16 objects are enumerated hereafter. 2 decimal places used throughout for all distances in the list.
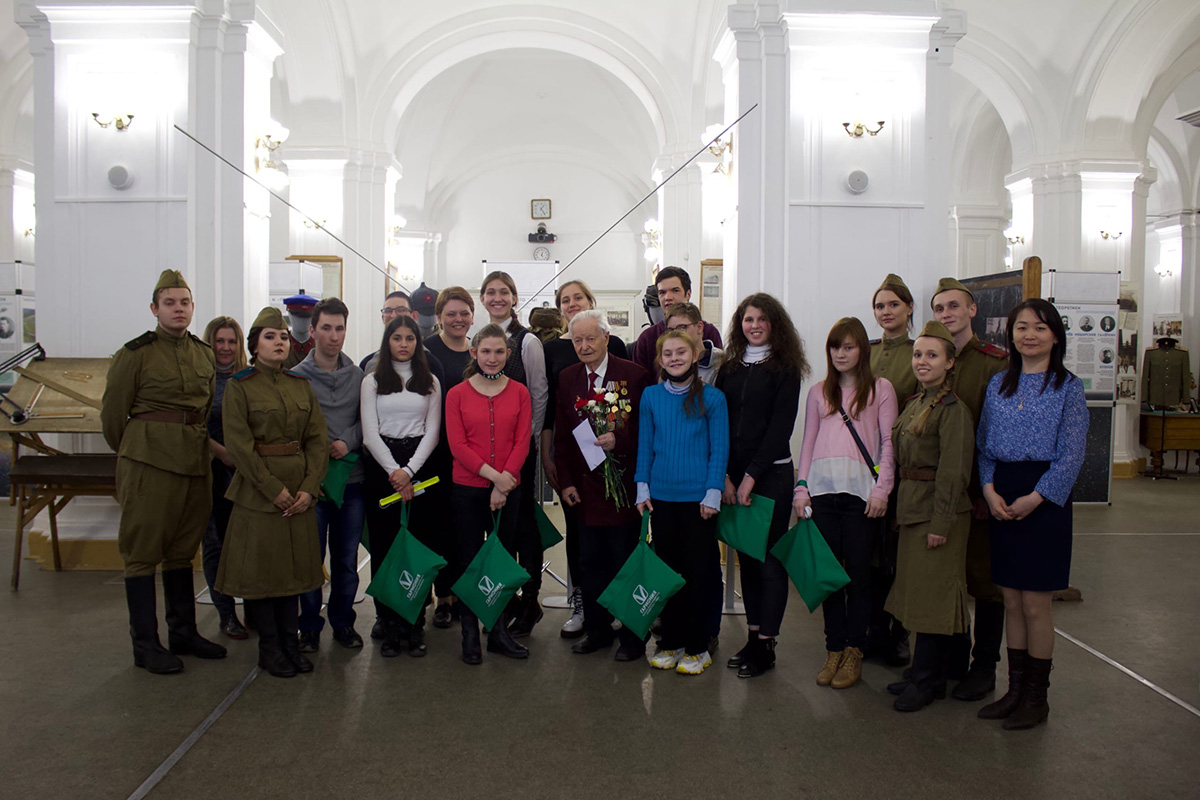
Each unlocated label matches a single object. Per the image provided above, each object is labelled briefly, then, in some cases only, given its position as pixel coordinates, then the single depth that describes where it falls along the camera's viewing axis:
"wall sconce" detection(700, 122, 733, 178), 6.57
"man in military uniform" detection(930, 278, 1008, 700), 3.66
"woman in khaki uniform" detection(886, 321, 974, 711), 3.45
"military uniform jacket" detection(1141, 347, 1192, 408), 11.50
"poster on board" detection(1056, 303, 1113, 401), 9.15
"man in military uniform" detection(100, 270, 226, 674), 3.87
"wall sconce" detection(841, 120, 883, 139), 6.04
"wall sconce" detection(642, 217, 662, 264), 16.23
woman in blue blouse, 3.28
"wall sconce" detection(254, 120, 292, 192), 6.34
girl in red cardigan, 4.04
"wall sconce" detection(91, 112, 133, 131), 5.84
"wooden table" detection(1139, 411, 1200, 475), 10.97
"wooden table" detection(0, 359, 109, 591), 5.26
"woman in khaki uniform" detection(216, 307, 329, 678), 3.79
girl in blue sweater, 3.82
